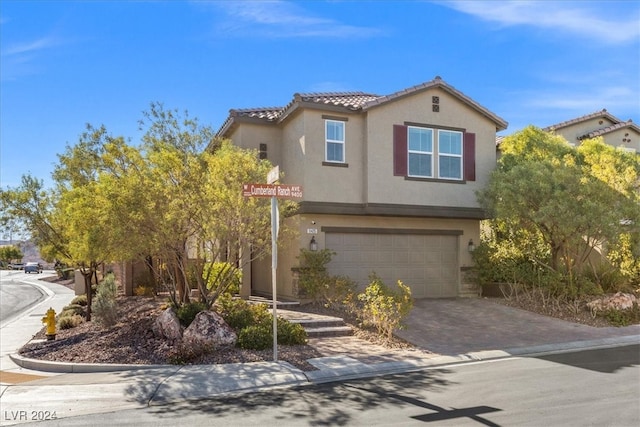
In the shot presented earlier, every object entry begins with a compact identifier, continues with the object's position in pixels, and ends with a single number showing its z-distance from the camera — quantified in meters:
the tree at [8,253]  79.56
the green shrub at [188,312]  11.39
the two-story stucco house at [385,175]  15.55
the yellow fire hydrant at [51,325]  12.69
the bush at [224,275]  11.52
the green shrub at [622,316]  13.55
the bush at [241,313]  11.30
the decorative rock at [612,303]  14.16
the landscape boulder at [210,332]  10.23
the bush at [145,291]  20.48
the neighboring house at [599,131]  23.06
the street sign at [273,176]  9.75
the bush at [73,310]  16.60
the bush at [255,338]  10.26
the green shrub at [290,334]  10.69
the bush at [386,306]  11.39
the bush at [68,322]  14.90
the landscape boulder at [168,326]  10.83
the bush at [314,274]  14.62
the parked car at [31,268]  62.00
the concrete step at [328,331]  11.74
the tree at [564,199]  13.83
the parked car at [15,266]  76.90
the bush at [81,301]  19.92
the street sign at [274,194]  9.48
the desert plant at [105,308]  13.68
